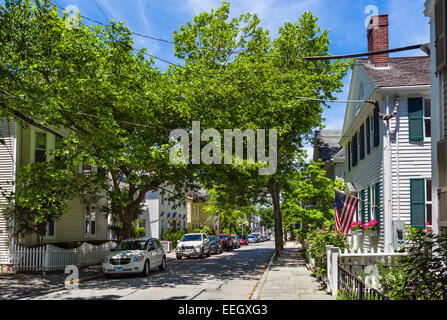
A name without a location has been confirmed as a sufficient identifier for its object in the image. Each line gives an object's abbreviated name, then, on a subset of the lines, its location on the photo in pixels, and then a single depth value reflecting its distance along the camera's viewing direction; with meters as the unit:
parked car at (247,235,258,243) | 75.81
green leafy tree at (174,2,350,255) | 19.41
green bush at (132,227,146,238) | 38.09
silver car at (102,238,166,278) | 18.17
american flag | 16.38
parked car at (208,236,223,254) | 36.15
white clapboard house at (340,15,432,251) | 17.31
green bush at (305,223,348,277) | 14.29
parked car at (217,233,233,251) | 42.94
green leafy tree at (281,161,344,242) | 25.36
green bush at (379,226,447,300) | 6.49
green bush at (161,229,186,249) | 43.10
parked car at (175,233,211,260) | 31.30
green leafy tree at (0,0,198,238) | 14.70
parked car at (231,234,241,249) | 47.77
